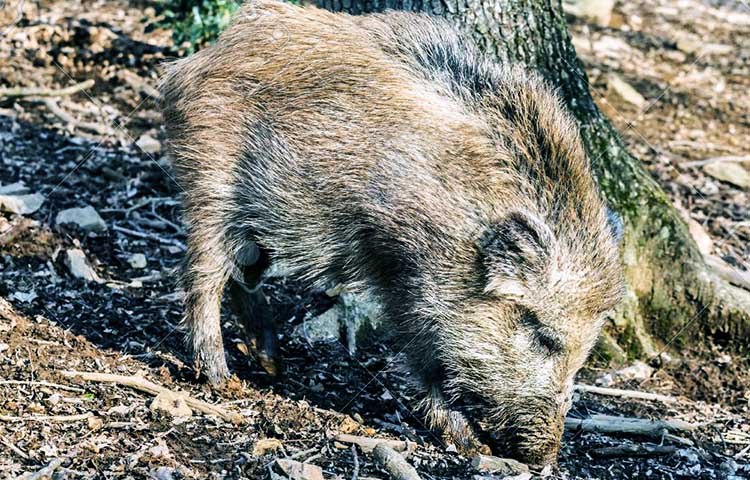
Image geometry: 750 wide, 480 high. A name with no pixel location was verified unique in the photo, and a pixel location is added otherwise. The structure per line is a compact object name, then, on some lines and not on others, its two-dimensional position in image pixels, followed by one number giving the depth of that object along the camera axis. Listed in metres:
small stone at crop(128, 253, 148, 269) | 12.13
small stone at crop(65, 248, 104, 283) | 11.42
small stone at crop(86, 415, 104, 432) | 8.39
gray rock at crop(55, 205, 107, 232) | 12.42
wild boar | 9.05
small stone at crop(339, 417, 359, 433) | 9.34
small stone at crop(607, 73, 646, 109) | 17.98
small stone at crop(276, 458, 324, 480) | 8.09
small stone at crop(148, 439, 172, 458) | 8.08
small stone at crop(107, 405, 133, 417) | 8.70
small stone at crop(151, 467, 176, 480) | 7.71
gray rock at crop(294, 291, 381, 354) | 11.45
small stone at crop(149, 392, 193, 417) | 8.89
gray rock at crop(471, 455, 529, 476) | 8.95
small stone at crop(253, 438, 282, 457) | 8.48
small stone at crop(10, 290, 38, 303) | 10.54
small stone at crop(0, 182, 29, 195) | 12.78
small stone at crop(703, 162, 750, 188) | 16.05
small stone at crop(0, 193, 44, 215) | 12.23
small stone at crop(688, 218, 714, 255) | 13.86
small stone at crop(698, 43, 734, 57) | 20.75
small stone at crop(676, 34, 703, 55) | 20.82
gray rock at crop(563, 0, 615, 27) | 22.02
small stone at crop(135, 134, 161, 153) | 14.77
